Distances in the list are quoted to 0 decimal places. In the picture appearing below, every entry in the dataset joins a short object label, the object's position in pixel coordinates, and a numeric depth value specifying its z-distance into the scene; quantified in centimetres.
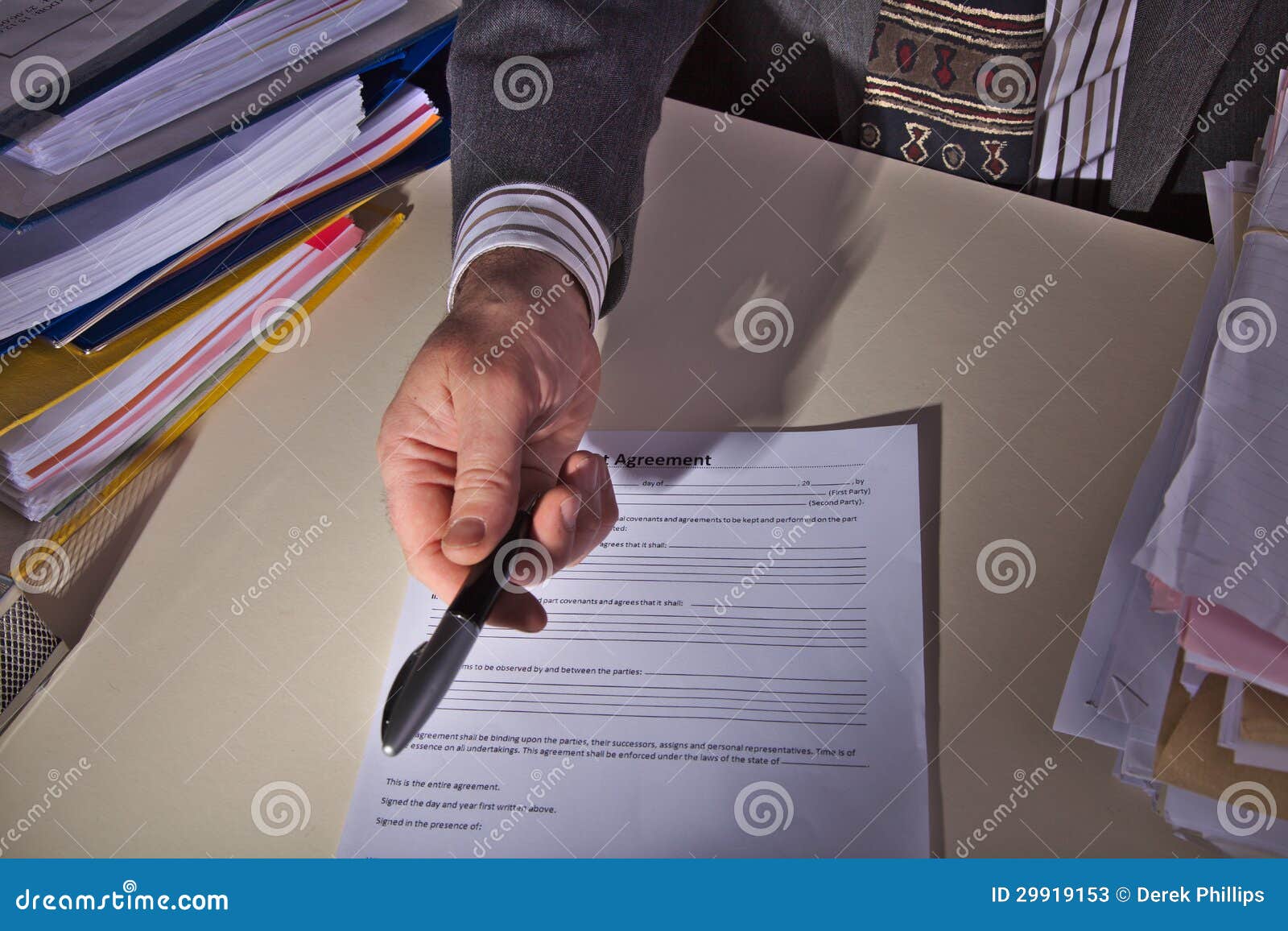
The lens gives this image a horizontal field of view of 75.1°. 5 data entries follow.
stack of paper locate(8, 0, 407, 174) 75
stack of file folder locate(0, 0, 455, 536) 77
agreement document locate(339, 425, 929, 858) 67
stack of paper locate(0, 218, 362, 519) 84
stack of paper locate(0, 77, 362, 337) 77
